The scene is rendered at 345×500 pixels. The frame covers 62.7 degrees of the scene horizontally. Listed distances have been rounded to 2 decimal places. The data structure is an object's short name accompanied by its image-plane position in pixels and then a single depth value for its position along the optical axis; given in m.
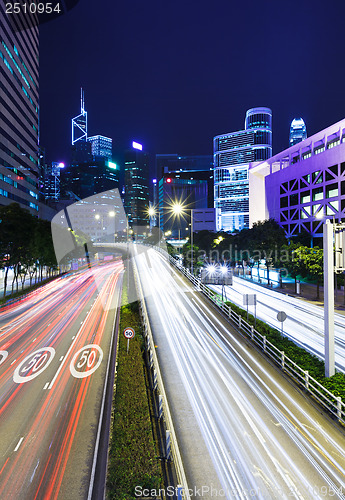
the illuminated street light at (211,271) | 39.76
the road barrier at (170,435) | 7.00
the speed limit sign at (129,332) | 15.27
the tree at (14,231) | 30.34
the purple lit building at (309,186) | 54.66
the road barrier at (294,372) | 10.32
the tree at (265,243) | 44.81
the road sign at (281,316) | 16.37
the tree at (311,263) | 31.84
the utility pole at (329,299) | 12.40
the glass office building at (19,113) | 70.69
